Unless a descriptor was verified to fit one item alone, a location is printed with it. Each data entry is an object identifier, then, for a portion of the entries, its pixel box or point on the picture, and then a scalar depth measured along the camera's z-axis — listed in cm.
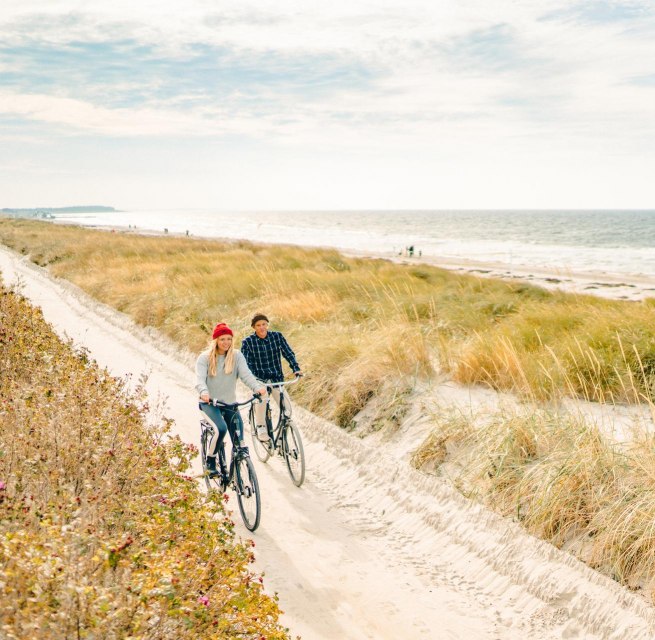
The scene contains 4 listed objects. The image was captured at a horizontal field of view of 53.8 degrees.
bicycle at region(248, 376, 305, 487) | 761
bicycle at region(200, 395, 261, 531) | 646
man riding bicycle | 798
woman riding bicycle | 675
